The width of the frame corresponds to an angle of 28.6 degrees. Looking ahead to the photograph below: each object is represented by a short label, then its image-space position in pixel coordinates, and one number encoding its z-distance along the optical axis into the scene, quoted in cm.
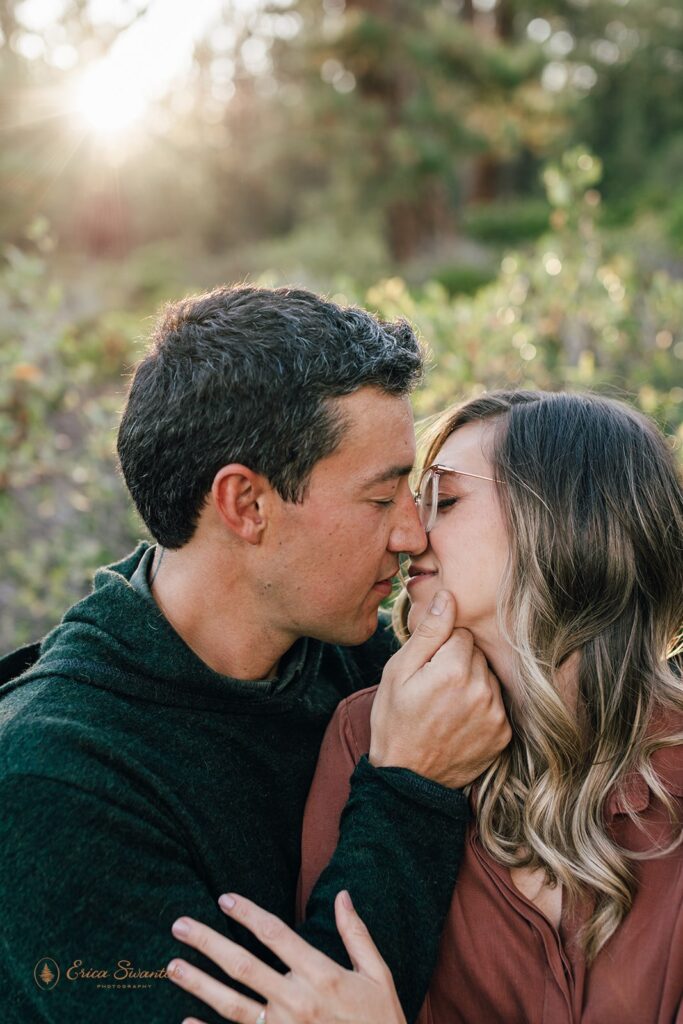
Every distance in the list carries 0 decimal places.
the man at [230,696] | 72
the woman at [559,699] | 79
